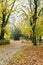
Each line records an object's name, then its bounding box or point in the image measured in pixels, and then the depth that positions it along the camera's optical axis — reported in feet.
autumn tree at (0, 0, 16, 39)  59.20
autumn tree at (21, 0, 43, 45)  49.83
